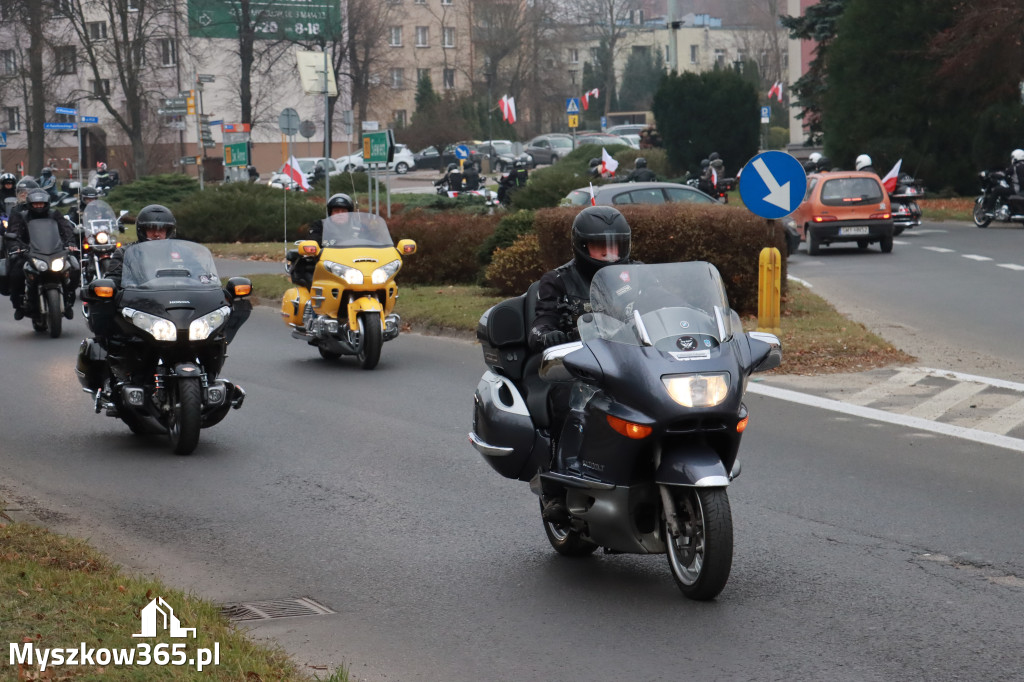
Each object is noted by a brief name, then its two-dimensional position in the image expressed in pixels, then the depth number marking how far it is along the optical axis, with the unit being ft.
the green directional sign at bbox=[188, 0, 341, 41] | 231.91
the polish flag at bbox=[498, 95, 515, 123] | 174.01
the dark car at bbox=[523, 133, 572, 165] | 229.45
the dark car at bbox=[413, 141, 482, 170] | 234.58
